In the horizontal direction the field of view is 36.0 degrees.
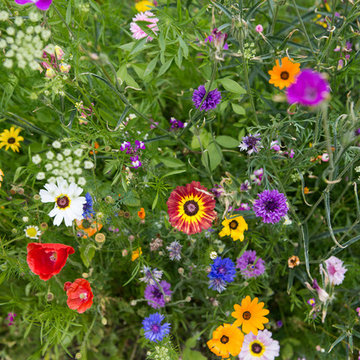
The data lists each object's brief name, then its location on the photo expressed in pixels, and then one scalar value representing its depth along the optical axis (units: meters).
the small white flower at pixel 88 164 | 0.68
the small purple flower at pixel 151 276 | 0.77
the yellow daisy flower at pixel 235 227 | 0.74
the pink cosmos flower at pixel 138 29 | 0.79
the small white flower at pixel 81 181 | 0.67
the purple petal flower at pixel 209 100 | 0.73
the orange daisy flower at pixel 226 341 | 0.75
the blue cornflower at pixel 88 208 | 0.75
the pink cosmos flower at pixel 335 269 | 0.78
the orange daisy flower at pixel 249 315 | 0.76
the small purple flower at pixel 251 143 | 0.74
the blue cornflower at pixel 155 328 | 0.75
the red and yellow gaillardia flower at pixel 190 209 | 0.72
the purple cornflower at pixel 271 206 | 0.71
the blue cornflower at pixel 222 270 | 0.76
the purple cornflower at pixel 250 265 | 0.79
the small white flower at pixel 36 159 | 0.67
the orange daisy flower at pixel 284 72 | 0.75
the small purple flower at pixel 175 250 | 0.77
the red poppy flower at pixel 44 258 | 0.69
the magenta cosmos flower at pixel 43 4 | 0.62
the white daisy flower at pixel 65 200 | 0.69
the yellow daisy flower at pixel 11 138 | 0.85
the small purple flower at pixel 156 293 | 0.81
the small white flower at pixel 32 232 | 0.75
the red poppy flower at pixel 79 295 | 0.73
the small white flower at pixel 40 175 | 0.66
